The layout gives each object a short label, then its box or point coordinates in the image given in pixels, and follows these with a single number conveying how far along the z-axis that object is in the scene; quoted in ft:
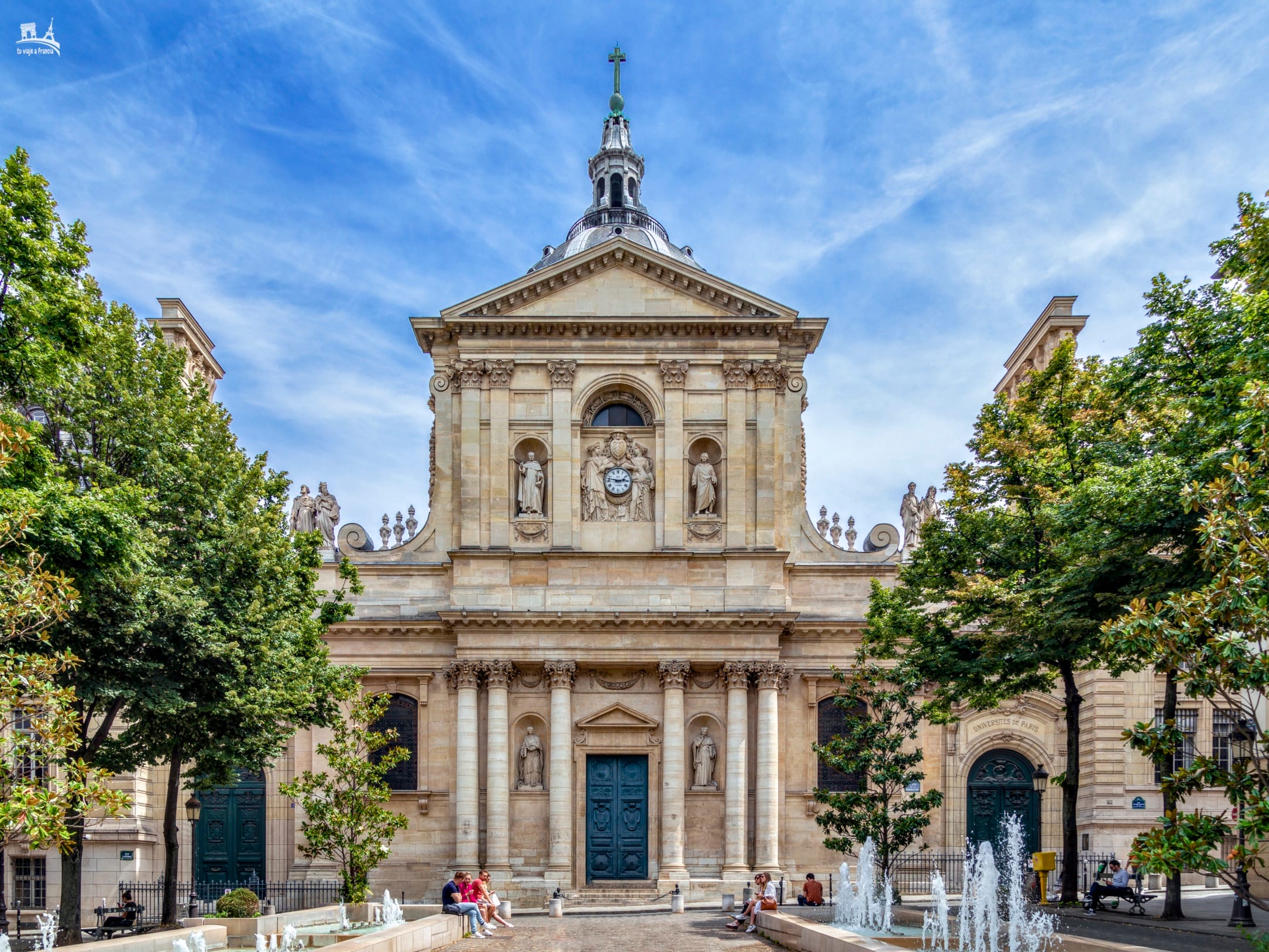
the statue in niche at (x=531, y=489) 127.54
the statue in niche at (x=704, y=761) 123.85
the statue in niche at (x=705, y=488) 127.54
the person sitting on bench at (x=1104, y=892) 86.38
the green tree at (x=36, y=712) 48.16
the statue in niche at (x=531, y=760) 124.57
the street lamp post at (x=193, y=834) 95.86
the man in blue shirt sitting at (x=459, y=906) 82.53
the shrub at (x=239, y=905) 85.35
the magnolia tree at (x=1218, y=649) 42.01
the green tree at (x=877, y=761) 92.38
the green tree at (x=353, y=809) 89.97
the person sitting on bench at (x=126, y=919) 94.02
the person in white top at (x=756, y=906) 84.74
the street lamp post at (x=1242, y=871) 42.80
